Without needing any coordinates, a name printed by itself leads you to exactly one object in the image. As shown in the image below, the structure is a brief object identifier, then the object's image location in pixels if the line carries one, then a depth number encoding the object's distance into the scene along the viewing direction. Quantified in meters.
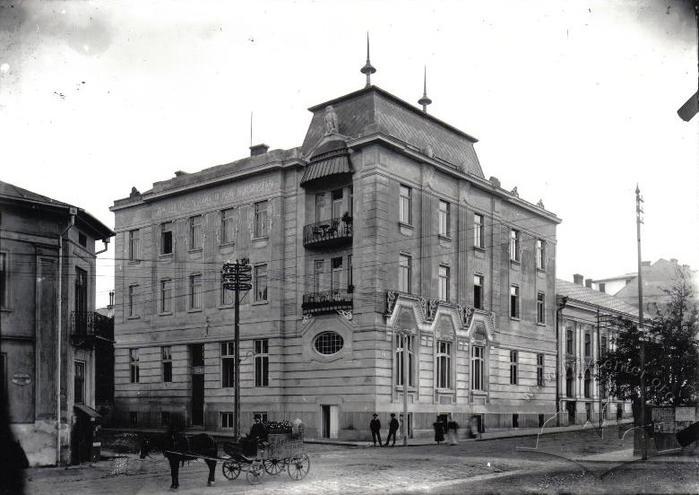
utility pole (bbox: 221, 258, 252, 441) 31.69
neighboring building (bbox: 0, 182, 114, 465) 21.58
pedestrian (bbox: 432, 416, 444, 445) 35.16
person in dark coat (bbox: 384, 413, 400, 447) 33.31
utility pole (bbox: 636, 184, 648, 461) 25.50
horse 17.81
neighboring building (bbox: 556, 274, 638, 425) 54.97
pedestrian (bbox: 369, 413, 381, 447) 33.41
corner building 37.53
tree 30.64
